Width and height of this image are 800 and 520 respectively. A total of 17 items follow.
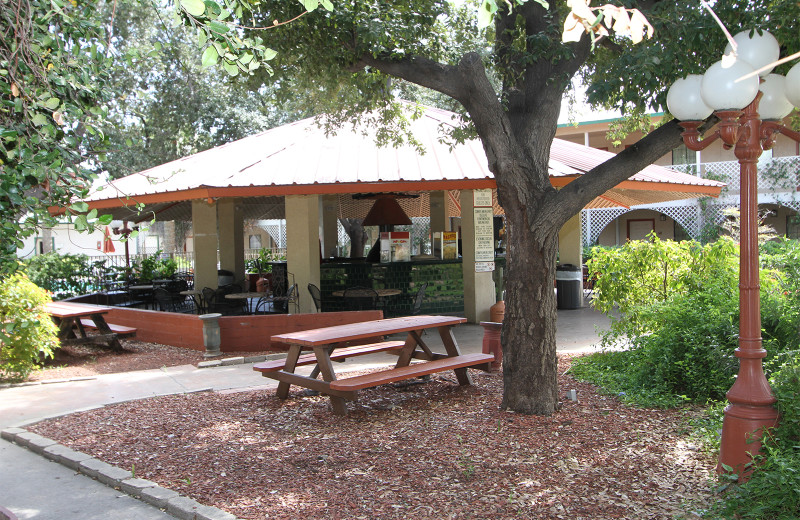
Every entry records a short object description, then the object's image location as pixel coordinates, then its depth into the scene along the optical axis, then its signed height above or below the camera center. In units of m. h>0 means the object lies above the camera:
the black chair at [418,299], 12.14 -1.09
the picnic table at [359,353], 6.44 -1.30
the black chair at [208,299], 13.58 -1.13
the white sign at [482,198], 12.66 +0.75
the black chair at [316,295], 12.21 -0.97
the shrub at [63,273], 17.61 -0.69
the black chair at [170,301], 13.92 -1.30
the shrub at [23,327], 8.39 -1.00
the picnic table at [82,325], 10.26 -1.25
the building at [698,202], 21.42 +0.98
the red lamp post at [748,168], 4.25 +0.42
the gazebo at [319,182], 11.02 +1.00
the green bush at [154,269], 17.97 -0.65
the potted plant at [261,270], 18.12 -0.88
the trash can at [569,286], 15.23 -1.15
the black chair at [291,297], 12.05 -0.99
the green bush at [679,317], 6.38 -0.88
